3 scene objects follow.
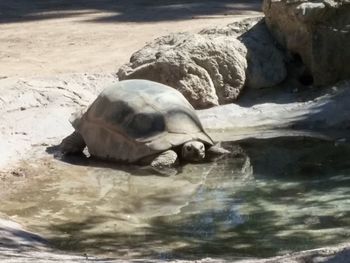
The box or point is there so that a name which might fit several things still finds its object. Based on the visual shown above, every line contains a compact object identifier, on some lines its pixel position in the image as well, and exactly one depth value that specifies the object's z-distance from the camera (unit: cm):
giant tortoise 1403
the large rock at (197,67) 1761
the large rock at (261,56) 1836
